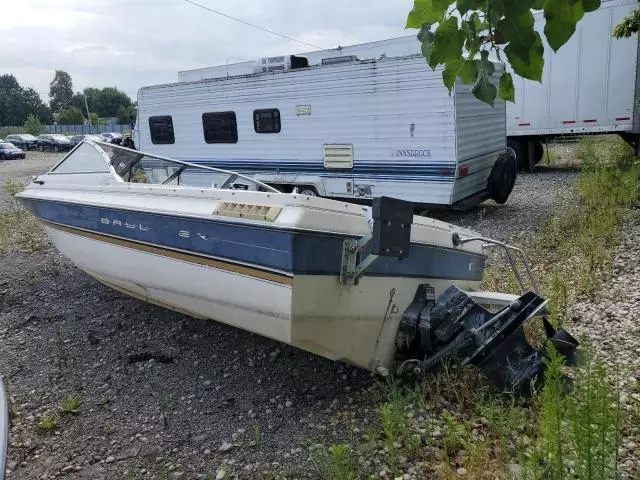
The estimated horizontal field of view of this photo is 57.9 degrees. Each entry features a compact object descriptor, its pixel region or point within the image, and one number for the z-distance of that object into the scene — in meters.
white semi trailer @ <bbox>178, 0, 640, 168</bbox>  12.28
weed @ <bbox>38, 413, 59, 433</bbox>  3.70
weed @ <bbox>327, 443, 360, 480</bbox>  2.81
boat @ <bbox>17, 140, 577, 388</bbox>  3.17
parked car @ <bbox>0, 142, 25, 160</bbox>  31.81
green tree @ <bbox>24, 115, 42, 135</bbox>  51.69
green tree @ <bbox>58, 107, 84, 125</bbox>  65.81
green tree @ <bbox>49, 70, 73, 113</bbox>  91.69
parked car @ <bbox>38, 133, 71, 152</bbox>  37.94
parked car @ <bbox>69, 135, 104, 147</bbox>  36.44
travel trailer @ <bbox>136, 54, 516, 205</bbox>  8.52
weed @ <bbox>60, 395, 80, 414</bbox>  3.89
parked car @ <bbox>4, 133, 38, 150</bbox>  39.88
